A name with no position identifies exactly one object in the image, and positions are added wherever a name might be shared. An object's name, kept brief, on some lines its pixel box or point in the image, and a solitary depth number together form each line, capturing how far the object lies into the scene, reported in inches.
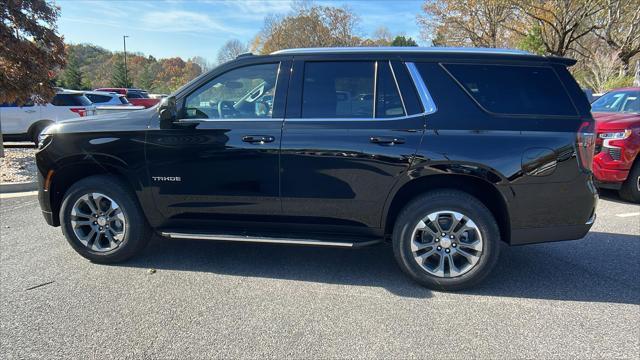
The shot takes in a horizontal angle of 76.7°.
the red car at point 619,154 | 235.9
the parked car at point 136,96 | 825.6
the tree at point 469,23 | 1158.3
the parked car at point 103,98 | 572.4
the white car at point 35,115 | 457.4
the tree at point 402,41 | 2045.9
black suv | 128.6
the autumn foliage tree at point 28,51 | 302.2
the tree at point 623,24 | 880.3
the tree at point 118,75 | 2297.0
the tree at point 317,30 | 1761.8
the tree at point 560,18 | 903.1
